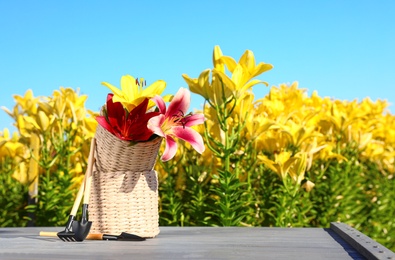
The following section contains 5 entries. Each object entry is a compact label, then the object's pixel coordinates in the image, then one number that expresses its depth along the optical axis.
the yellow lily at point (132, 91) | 2.35
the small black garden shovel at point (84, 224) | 2.36
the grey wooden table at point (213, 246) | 1.99
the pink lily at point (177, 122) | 2.33
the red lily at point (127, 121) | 2.35
